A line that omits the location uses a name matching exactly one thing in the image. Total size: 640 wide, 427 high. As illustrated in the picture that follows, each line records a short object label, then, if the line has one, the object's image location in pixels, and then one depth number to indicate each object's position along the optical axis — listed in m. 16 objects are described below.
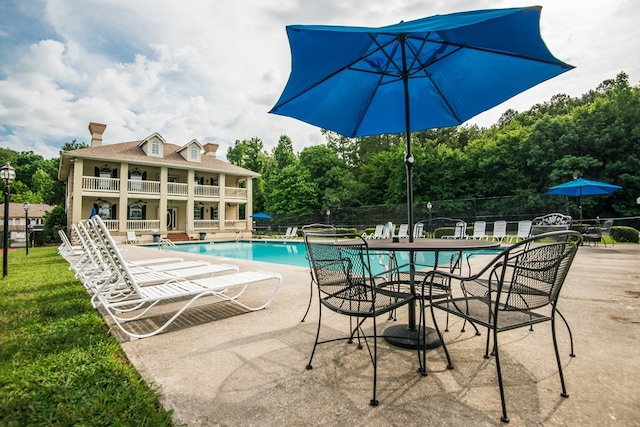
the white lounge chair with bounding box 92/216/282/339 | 2.76
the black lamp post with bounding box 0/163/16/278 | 6.46
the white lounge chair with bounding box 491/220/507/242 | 11.20
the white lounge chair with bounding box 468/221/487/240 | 12.39
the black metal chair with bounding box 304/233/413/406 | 1.93
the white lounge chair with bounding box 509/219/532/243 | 10.86
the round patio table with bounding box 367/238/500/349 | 2.06
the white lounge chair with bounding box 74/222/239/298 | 3.54
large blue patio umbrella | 2.15
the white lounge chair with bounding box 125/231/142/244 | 17.56
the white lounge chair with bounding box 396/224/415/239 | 15.71
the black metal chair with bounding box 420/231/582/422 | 1.68
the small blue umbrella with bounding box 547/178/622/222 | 11.11
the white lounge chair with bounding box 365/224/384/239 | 15.41
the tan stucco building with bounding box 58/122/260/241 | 18.52
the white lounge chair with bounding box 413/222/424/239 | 11.14
